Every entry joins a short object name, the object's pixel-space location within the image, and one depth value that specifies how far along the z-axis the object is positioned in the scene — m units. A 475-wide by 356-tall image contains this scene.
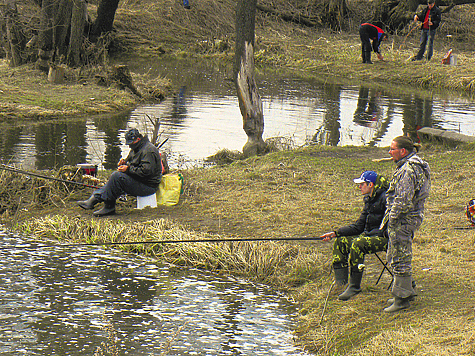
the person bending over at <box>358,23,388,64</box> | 49.34
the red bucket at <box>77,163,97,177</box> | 19.48
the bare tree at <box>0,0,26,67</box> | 41.47
